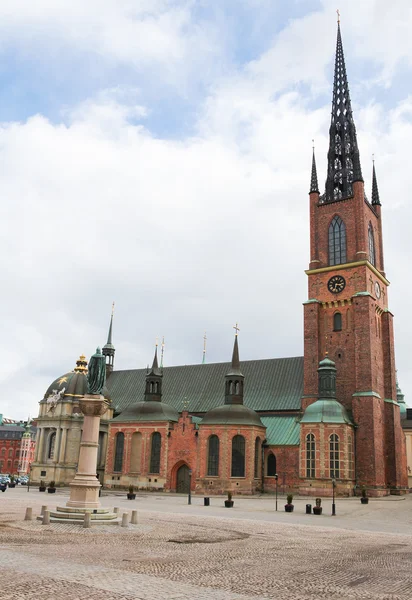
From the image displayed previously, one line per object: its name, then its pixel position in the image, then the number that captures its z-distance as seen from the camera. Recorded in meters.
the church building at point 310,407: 60.34
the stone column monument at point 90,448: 25.88
